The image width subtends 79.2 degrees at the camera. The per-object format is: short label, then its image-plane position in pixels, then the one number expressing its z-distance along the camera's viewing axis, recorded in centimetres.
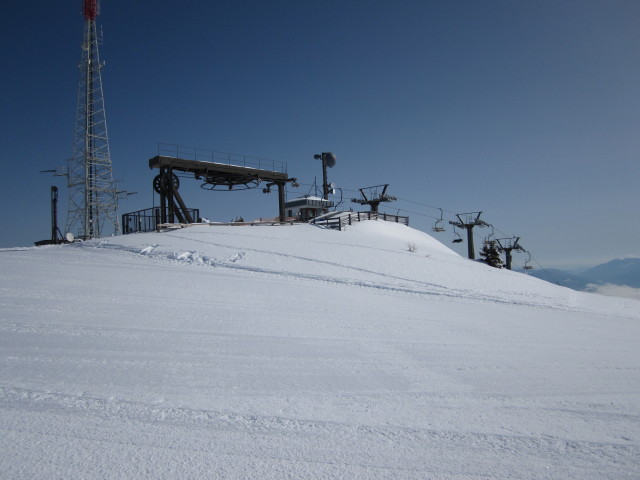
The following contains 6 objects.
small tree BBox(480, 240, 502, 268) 3097
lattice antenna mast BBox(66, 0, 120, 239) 3353
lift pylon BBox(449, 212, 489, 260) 3808
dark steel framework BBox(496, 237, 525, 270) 4101
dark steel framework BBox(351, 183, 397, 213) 3659
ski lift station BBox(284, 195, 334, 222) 4022
